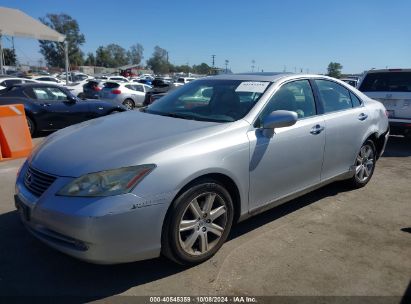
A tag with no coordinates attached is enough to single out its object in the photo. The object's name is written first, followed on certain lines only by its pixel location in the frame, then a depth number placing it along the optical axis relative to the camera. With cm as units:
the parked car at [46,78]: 2851
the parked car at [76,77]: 4298
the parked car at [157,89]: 1742
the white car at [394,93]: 820
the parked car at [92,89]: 1929
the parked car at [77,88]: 2108
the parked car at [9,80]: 1592
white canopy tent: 2453
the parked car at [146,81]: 3919
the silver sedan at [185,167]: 279
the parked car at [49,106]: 941
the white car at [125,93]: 1872
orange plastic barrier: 706
